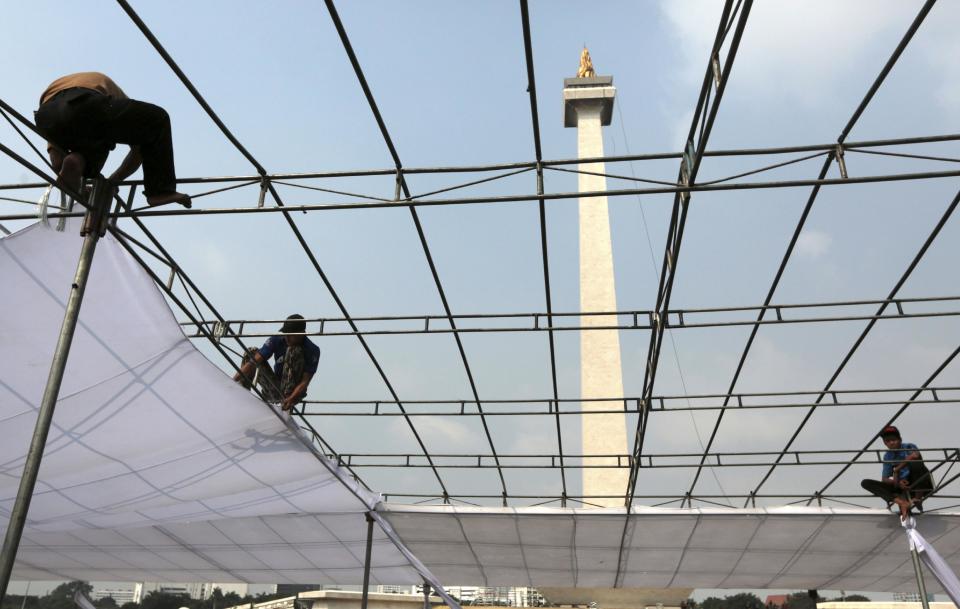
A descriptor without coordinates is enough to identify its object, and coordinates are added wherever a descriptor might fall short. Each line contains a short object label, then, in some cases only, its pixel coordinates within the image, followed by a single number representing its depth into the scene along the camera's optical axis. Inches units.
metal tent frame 247.9
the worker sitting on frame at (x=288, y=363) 353.1
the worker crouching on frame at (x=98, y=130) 198.7
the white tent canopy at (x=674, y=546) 470.6
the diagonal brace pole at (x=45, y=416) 187.9
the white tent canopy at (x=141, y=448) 256.4
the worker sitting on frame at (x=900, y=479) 431.2
